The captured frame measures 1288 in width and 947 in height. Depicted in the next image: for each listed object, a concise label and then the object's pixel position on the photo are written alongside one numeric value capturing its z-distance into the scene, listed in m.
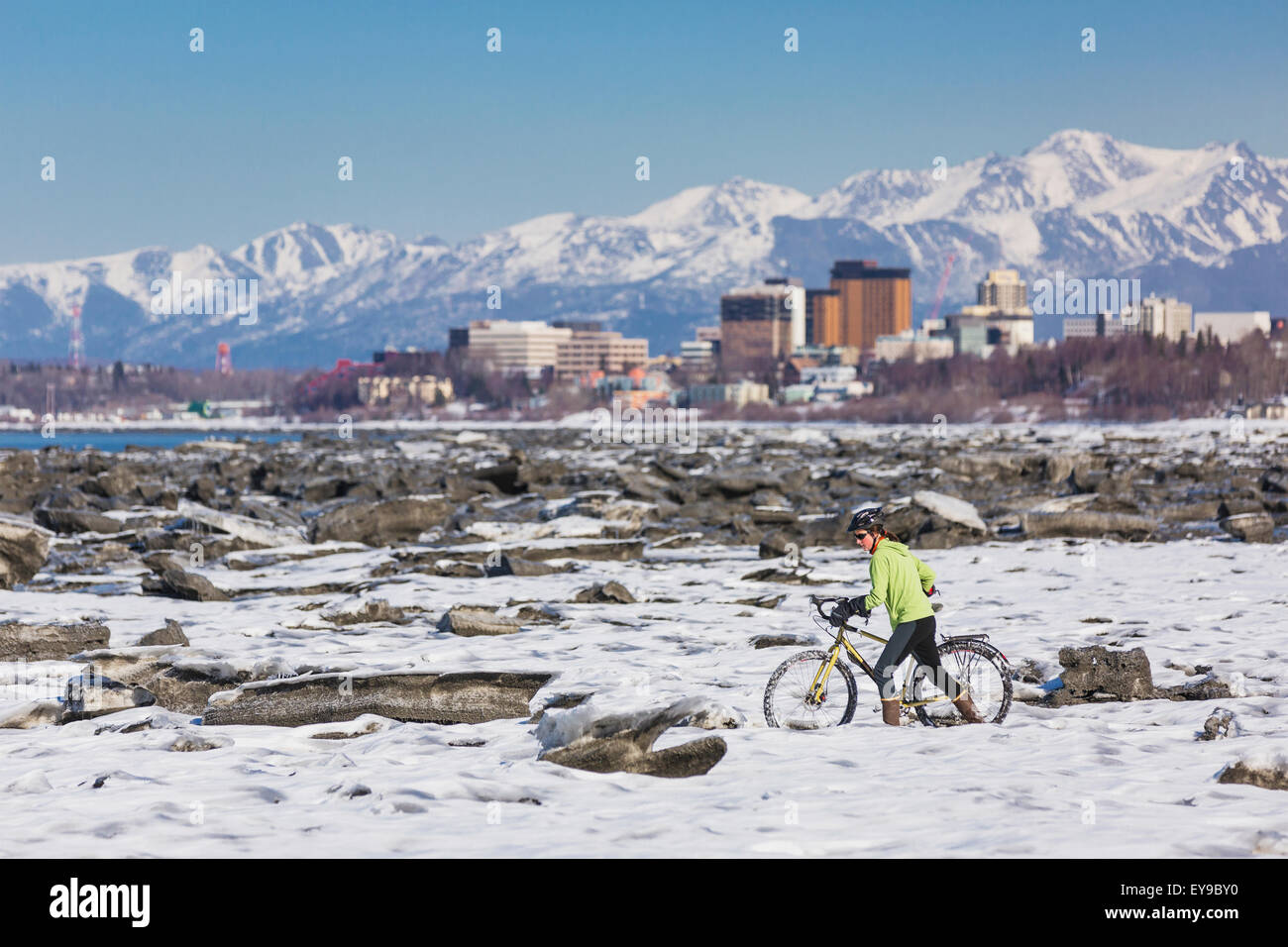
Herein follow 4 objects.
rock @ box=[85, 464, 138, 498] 35.53
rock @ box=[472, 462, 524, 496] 36.25
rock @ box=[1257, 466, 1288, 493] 31.45
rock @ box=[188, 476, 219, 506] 34.44
